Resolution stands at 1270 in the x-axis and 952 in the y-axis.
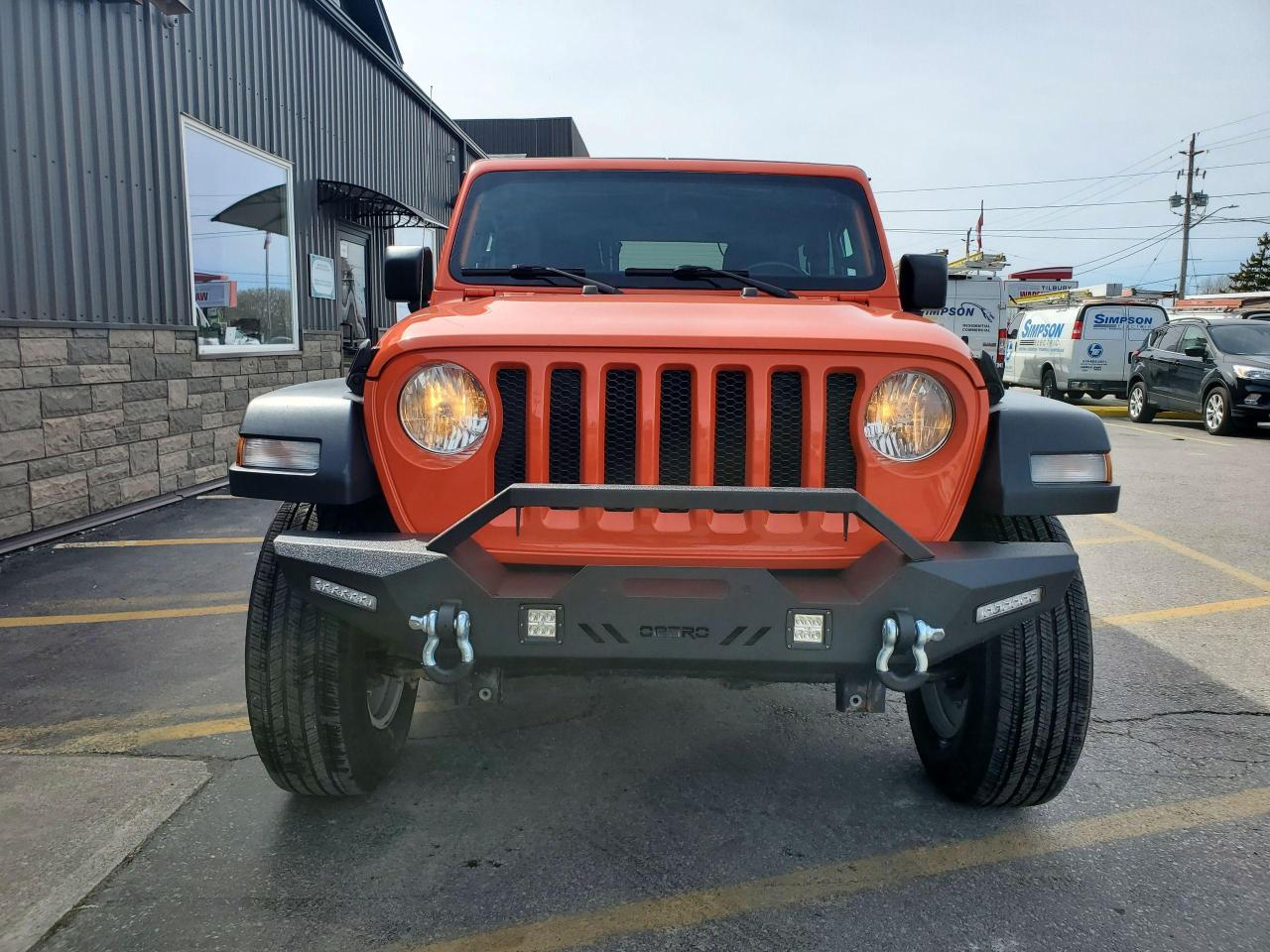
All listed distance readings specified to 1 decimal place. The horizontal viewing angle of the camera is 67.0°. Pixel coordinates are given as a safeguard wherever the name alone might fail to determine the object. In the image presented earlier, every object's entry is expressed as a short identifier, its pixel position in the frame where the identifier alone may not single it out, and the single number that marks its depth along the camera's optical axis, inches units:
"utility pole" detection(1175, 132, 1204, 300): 1995.1
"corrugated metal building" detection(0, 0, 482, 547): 242.8
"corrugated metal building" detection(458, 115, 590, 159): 1502.2
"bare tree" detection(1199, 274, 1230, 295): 2898.9
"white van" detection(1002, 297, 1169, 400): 713.6
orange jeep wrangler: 88.6
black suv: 527.2
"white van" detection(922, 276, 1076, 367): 990.4
